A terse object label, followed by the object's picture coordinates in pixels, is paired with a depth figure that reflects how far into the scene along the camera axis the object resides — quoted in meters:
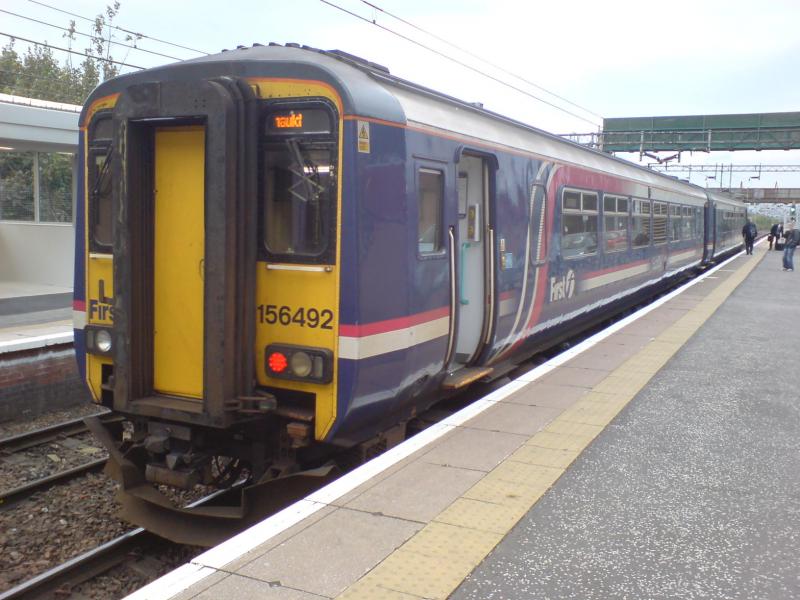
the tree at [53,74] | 34.88
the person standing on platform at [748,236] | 34.69
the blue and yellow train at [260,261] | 4.63
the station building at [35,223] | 16.06
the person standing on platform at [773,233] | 40.25
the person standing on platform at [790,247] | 23.39
